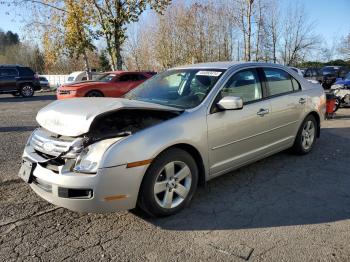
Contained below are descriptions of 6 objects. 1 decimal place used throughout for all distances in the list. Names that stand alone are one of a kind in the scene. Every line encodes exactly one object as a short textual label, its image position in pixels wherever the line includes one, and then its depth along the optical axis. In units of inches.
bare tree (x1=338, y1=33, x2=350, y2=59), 1659.7
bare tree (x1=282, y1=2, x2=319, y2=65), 1536.7
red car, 523.5
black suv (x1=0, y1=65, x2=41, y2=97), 773.9
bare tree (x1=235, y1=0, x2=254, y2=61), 927.7
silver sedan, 126.8
